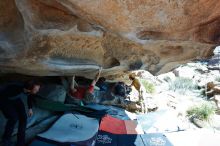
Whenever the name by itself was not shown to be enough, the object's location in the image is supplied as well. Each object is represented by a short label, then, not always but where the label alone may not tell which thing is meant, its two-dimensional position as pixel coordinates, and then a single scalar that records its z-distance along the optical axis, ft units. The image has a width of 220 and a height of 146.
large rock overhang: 3.95
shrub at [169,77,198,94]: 16.06
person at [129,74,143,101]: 9.94
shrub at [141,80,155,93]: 12.53
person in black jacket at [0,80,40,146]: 4.91
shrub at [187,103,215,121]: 11.63
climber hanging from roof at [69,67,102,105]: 7.14
